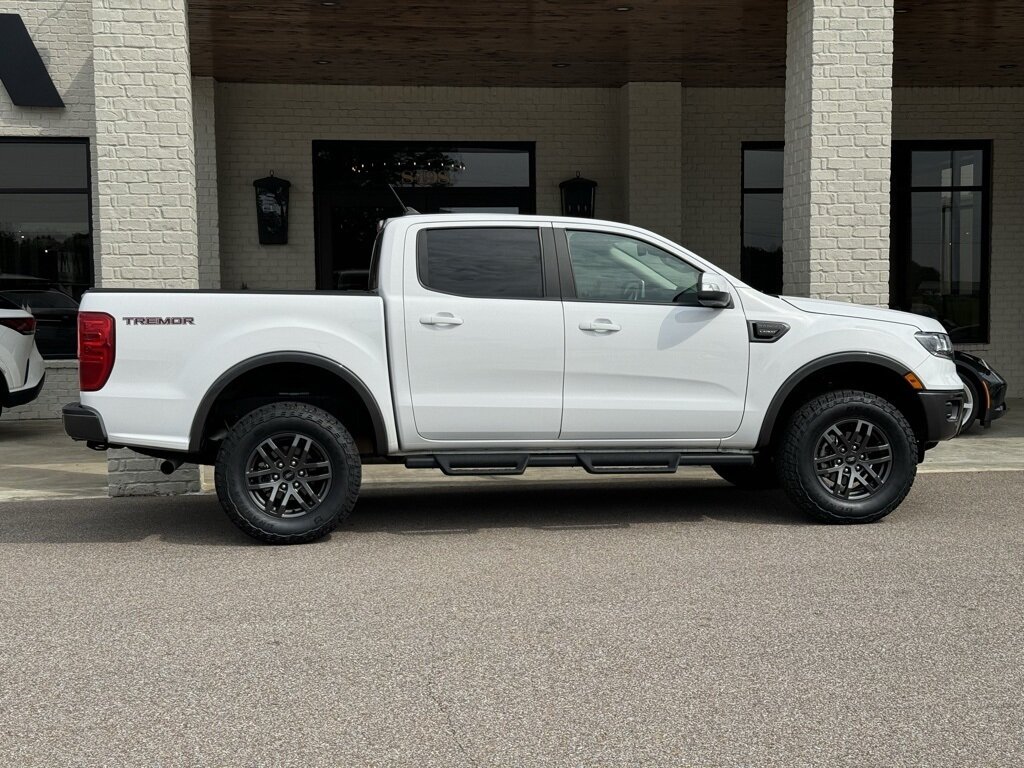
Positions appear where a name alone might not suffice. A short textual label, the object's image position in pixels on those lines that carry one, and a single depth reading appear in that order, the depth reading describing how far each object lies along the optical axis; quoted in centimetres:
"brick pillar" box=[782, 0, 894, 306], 980
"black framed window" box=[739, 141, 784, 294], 1638
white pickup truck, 687
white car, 1284
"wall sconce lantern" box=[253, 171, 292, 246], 1520
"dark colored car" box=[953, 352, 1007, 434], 1159
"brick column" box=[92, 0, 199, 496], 895
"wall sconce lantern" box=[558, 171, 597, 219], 1568
